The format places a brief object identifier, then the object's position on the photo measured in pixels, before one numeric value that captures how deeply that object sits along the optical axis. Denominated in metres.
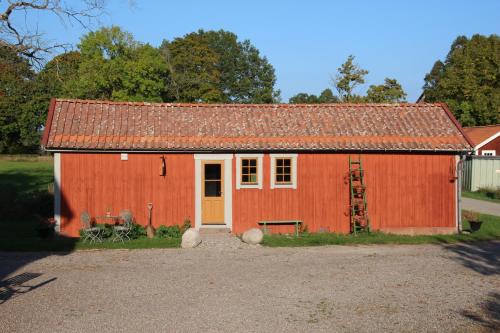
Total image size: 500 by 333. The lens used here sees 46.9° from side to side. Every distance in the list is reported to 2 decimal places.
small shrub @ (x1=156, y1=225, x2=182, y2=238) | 17.88
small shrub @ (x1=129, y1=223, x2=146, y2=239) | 17.58
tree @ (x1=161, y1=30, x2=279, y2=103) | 54.25
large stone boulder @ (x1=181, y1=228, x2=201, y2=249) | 16.09
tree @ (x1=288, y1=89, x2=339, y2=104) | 98.94
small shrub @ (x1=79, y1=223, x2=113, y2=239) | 17.22
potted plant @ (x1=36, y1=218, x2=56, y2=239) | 17.11
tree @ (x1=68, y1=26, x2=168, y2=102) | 48.38
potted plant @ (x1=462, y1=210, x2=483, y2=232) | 19.14
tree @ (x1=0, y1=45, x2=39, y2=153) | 63.06
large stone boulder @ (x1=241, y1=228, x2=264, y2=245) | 16.58
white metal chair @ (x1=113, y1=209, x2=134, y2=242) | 16.98
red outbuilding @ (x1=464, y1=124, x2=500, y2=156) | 39.00
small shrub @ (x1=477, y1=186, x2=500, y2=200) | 32.44
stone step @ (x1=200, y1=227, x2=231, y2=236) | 18.36
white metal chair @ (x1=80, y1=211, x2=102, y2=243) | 16.81
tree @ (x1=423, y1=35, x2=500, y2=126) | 50.62
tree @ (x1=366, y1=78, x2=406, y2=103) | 45.72
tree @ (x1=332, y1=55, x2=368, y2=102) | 44.38
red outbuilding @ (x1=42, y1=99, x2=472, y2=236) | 18.02
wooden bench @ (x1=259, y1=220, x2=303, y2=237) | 18.48
